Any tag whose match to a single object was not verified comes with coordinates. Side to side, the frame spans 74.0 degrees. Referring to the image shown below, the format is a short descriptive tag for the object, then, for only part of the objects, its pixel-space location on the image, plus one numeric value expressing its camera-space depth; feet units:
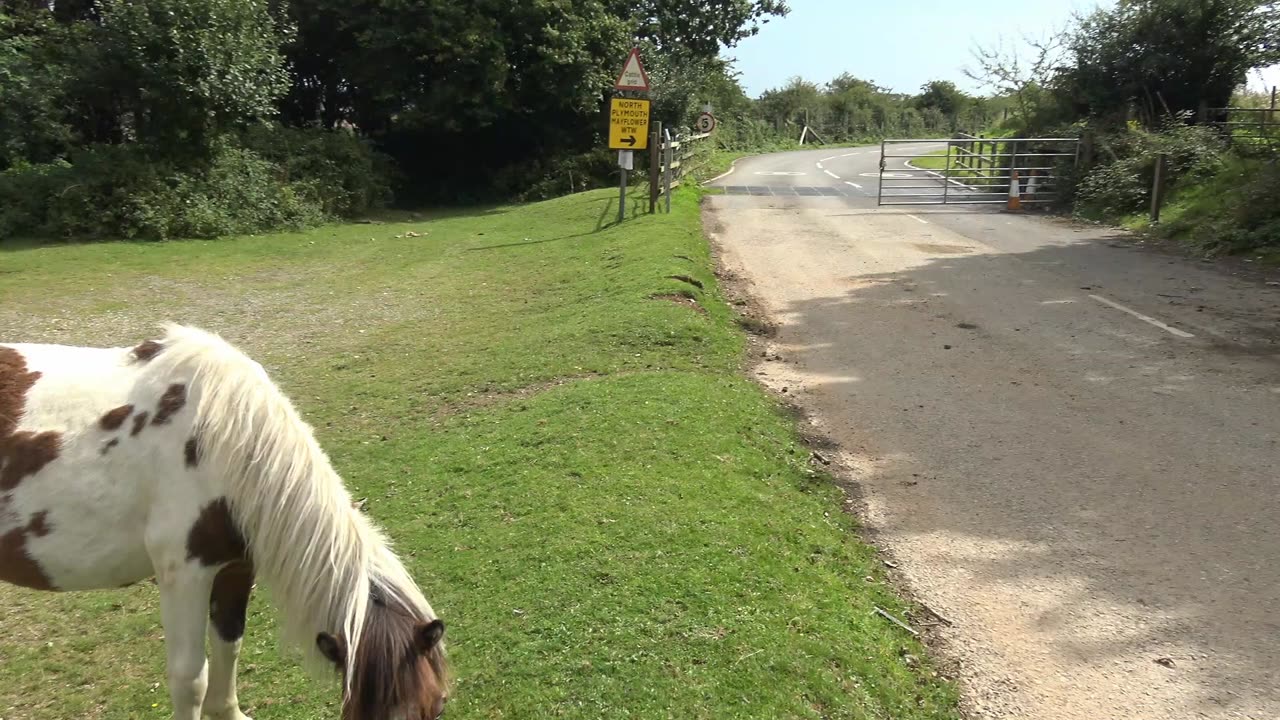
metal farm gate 65.92
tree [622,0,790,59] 100.27
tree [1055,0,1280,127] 62.90
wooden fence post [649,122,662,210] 55.47
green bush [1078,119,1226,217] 54.95
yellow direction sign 52.95
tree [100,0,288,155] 50.14
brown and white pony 8.39
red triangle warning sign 51.34
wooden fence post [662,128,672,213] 56.70
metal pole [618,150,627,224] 53.72
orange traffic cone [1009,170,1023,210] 66.28
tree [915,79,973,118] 200.13
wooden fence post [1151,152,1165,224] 52.03
